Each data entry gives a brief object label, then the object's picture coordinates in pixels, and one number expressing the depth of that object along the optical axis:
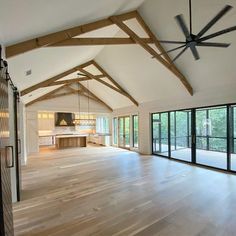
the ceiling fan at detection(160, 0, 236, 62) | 2.29
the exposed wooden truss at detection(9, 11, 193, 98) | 2.73
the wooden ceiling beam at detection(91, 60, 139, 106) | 7.44
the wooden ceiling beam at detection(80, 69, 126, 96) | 7.57
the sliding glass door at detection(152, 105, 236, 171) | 5.23
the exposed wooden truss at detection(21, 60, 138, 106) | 6.23
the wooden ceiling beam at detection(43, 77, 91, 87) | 6.91
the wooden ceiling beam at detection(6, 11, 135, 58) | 2.59
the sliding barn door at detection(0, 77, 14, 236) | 1.42
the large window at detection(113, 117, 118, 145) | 11.10
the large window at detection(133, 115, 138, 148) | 9.23
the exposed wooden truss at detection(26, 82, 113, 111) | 9.14
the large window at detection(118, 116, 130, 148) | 9.95
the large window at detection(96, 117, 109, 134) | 12.31
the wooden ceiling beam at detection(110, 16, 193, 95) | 3.90
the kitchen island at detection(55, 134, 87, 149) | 10.51
